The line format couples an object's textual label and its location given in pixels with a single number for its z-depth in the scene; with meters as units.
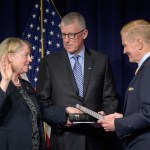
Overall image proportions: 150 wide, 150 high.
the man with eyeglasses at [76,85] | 5.31
